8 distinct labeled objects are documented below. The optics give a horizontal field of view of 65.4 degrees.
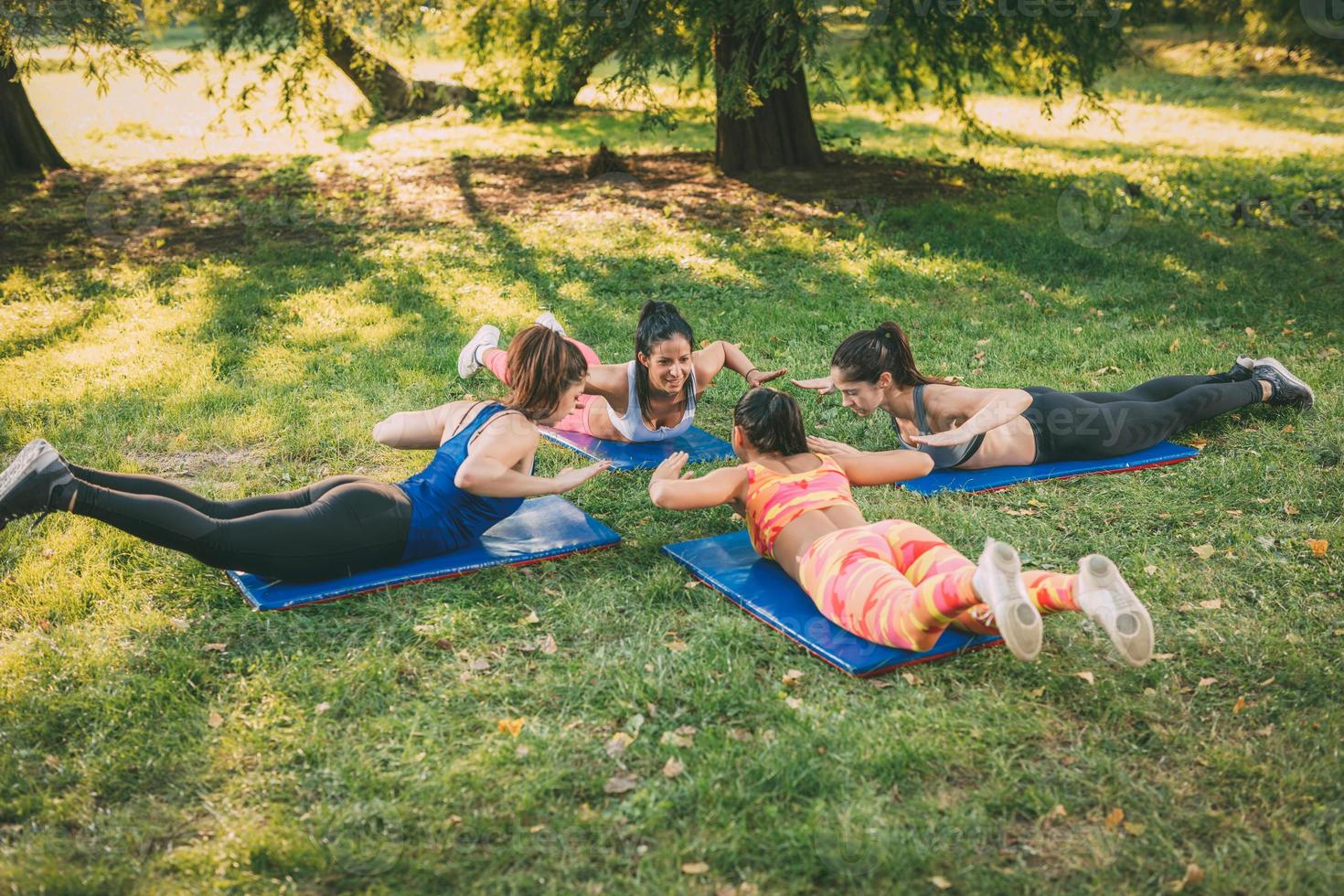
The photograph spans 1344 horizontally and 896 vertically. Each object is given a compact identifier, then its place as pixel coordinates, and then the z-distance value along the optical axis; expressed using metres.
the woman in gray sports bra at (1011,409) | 5.68
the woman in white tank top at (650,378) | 5.91
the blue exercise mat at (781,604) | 3.97
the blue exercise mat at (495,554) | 4.48
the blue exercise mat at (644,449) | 6.16
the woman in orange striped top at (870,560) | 3.43
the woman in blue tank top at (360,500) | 4.08
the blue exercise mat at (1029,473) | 5.75
